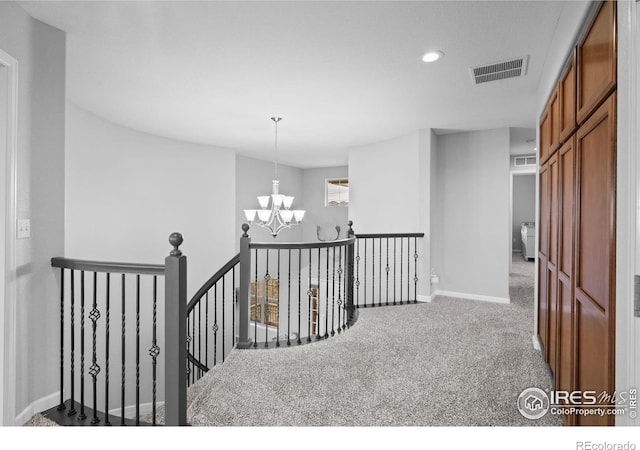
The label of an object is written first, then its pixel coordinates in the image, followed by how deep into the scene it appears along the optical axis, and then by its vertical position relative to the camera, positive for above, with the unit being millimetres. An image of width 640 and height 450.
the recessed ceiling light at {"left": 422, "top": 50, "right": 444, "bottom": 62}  2523 +1333
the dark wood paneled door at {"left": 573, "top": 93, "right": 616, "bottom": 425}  1159 -128
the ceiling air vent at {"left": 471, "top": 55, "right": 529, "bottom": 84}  2680 +1337
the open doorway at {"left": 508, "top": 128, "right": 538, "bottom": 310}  5000 +242
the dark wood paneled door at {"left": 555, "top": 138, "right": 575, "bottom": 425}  1731 -255
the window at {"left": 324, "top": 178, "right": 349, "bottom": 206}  8180 +826
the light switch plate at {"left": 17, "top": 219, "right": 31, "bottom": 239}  1910 -26
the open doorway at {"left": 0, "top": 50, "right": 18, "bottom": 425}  1823 -55
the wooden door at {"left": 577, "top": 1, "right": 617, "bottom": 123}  1186 +686
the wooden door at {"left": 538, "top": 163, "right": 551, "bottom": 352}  2448 -254
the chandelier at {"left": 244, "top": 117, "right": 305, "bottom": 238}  4129 +153
